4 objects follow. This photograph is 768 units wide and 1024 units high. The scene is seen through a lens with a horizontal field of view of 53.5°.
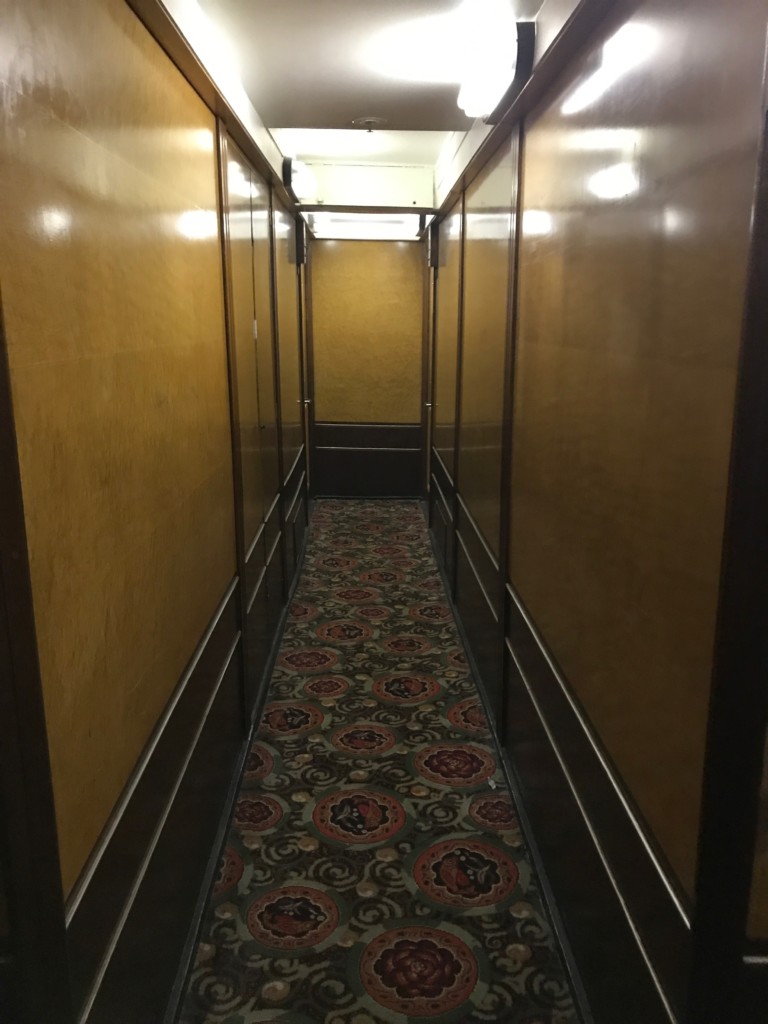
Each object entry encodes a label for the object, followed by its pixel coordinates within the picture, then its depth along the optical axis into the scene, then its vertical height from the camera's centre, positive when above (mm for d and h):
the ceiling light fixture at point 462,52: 2061 +872
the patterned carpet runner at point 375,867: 1706 -1450
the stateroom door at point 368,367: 5969 -282
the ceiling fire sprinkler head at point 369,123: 3352 +904
